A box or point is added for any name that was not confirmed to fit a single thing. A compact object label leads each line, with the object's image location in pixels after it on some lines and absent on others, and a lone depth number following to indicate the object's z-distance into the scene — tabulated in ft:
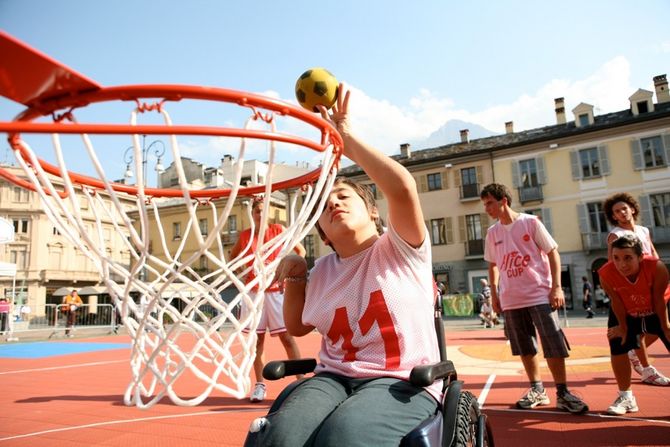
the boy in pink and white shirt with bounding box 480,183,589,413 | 12.86
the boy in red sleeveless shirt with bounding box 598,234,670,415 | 11.75
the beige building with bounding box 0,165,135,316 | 135.03
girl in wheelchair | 5.40
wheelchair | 5.21
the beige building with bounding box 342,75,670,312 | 76.18
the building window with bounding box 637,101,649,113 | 79.77
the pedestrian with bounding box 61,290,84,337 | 57.16
